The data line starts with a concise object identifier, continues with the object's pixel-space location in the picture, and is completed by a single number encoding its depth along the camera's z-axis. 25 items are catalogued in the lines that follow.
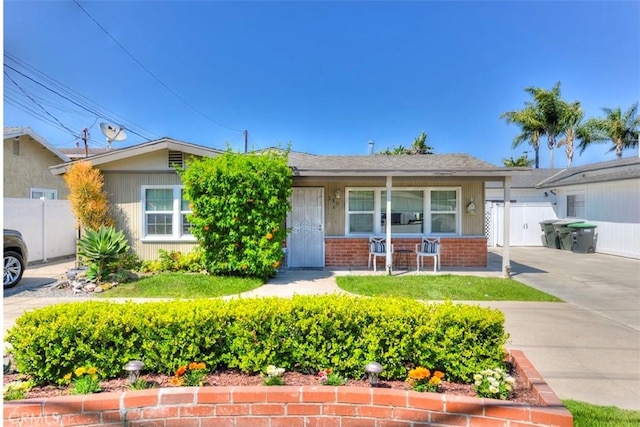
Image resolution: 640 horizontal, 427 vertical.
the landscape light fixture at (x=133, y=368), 2.54
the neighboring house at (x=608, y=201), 12.20
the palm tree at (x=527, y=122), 26.81
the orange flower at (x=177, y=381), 2.58
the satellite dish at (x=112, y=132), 11.95
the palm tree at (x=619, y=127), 25.30
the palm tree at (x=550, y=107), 26.18
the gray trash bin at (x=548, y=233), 15.05
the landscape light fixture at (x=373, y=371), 2.52
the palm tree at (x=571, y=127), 26.45
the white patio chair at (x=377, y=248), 9.24
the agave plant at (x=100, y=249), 7.55
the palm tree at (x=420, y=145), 31.07
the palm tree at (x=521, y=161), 31.81
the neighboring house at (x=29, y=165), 12.59
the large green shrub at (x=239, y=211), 7.69
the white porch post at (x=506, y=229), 8.55
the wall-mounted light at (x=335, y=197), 9.91
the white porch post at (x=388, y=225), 8.72
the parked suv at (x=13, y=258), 7.32
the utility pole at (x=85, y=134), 19.09
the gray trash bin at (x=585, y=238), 13.41
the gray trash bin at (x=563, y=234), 14.06
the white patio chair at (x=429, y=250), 9.16
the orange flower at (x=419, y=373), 2.54
